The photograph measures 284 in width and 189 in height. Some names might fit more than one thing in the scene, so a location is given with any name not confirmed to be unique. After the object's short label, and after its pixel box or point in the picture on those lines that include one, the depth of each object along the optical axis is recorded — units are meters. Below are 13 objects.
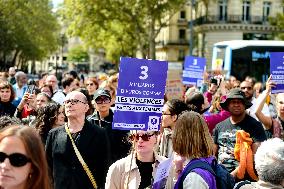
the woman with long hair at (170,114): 6.46
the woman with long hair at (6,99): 8.73
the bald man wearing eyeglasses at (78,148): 5.76
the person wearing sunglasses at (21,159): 3.21
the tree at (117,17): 40.91
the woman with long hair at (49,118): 6.76
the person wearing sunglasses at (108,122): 7.15
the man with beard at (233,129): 6.43
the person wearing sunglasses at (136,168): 4.78
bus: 27.82
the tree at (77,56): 112.27
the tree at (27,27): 38.97
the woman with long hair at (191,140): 4.35
